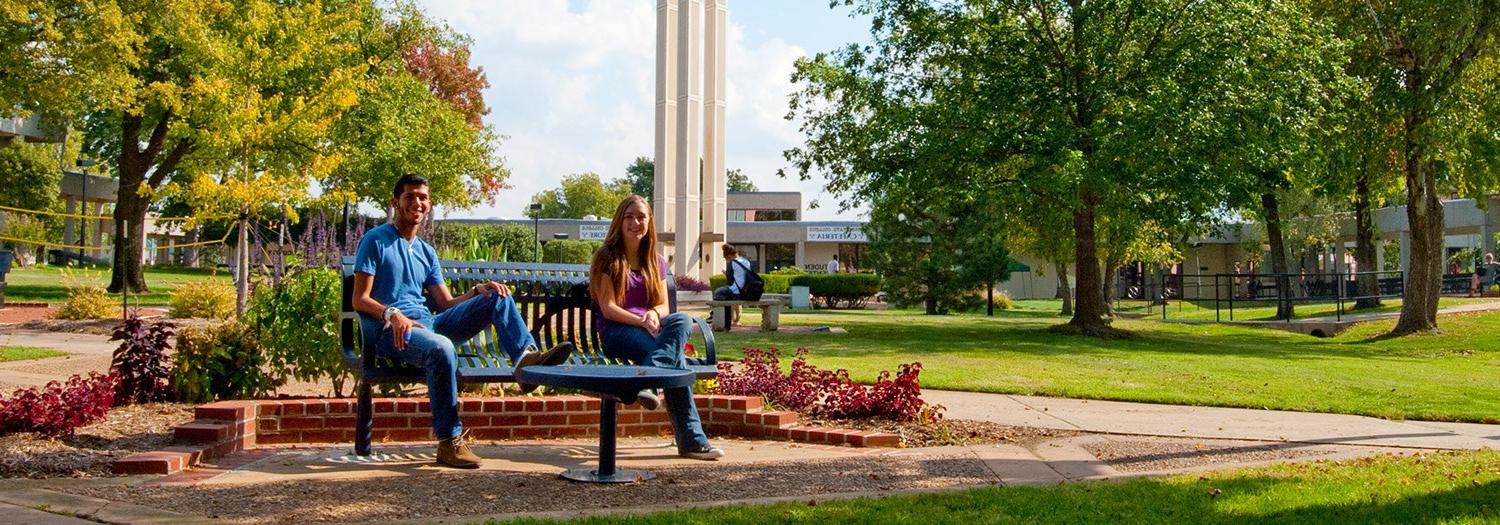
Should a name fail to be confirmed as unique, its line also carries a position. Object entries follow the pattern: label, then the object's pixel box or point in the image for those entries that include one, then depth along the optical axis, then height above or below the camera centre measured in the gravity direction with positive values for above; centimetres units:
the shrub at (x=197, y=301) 1748 -11
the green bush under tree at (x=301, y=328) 726 -20
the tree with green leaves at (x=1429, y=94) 1959 +330
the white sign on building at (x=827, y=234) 6619 +329
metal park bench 603 -23
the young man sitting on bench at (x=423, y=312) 583 -9
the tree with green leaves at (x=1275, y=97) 1834 +300
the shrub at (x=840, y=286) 3525 +25
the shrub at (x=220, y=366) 706 -41
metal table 523 -38
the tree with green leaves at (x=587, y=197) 9228 +736
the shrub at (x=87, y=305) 1698 -17
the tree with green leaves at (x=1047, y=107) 1820 +292
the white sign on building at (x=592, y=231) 6638 +342
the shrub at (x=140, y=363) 714 -41
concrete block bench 1842 -32
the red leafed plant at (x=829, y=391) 758 -61
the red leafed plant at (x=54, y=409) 621 -59
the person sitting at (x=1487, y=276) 3747 +61
